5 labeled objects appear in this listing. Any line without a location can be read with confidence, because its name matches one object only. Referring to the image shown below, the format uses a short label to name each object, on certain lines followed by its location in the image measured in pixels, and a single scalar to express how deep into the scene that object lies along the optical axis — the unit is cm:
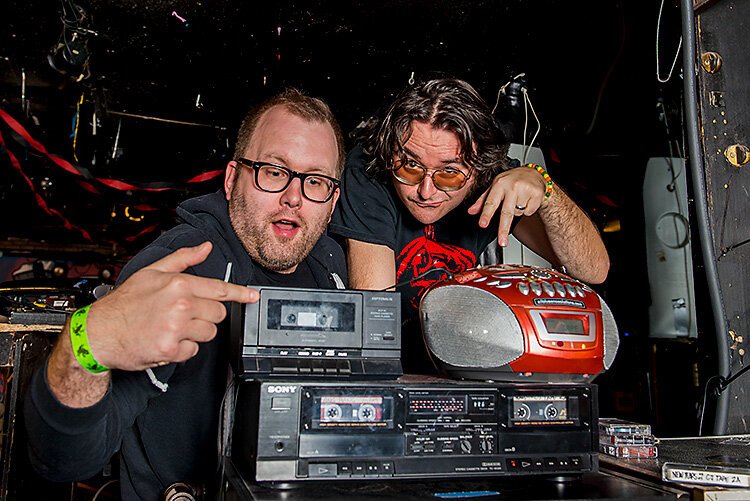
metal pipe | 122
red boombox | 89
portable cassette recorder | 81
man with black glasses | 73
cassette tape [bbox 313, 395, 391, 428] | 76
